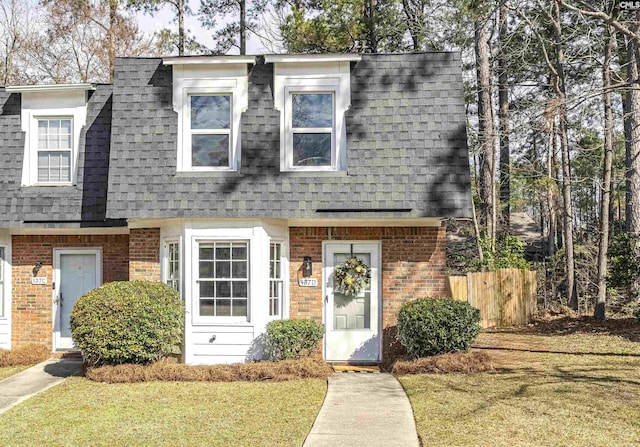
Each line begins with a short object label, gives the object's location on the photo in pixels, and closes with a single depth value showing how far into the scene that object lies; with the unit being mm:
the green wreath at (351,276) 12422
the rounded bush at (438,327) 11070
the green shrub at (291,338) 11461
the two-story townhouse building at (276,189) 11906
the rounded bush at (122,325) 10734
